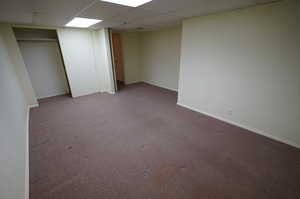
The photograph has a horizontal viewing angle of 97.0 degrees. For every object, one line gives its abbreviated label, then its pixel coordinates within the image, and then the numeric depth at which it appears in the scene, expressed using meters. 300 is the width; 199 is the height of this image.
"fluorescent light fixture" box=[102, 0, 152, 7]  1.94
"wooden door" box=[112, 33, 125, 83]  5.82
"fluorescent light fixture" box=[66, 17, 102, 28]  3.04
